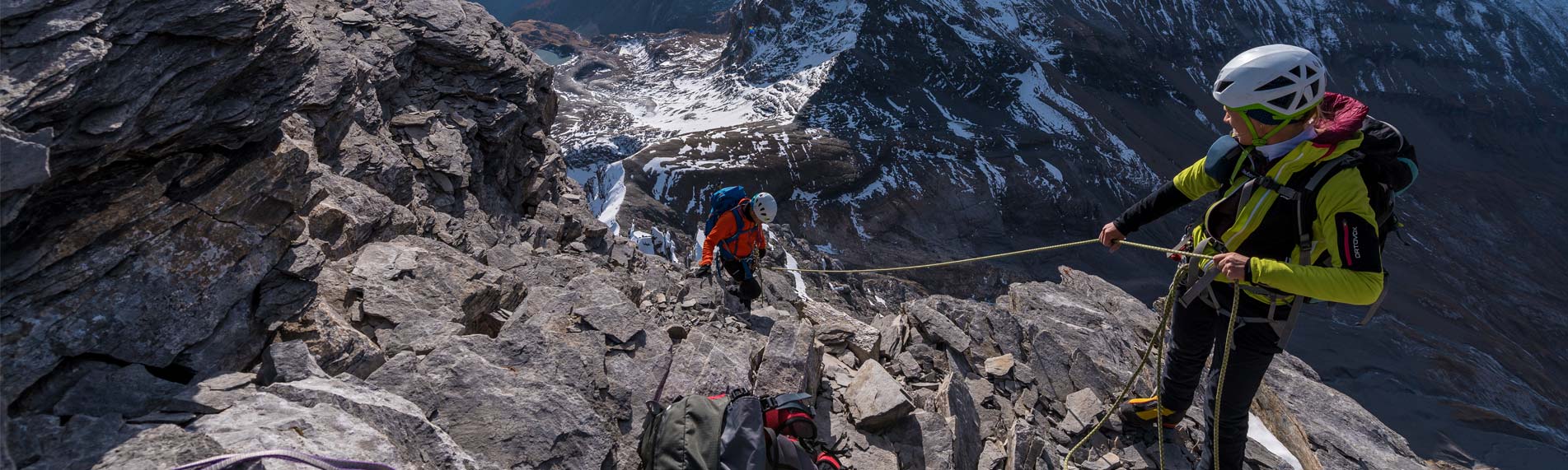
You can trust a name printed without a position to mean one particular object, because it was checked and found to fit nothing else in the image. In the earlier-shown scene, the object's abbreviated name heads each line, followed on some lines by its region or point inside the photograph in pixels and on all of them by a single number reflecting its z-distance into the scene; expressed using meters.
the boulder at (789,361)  6.81
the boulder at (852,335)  8.46
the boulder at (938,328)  8.76
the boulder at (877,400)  6.57
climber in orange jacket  10.73
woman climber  4.32
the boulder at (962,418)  6.67
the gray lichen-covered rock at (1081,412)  7.45
